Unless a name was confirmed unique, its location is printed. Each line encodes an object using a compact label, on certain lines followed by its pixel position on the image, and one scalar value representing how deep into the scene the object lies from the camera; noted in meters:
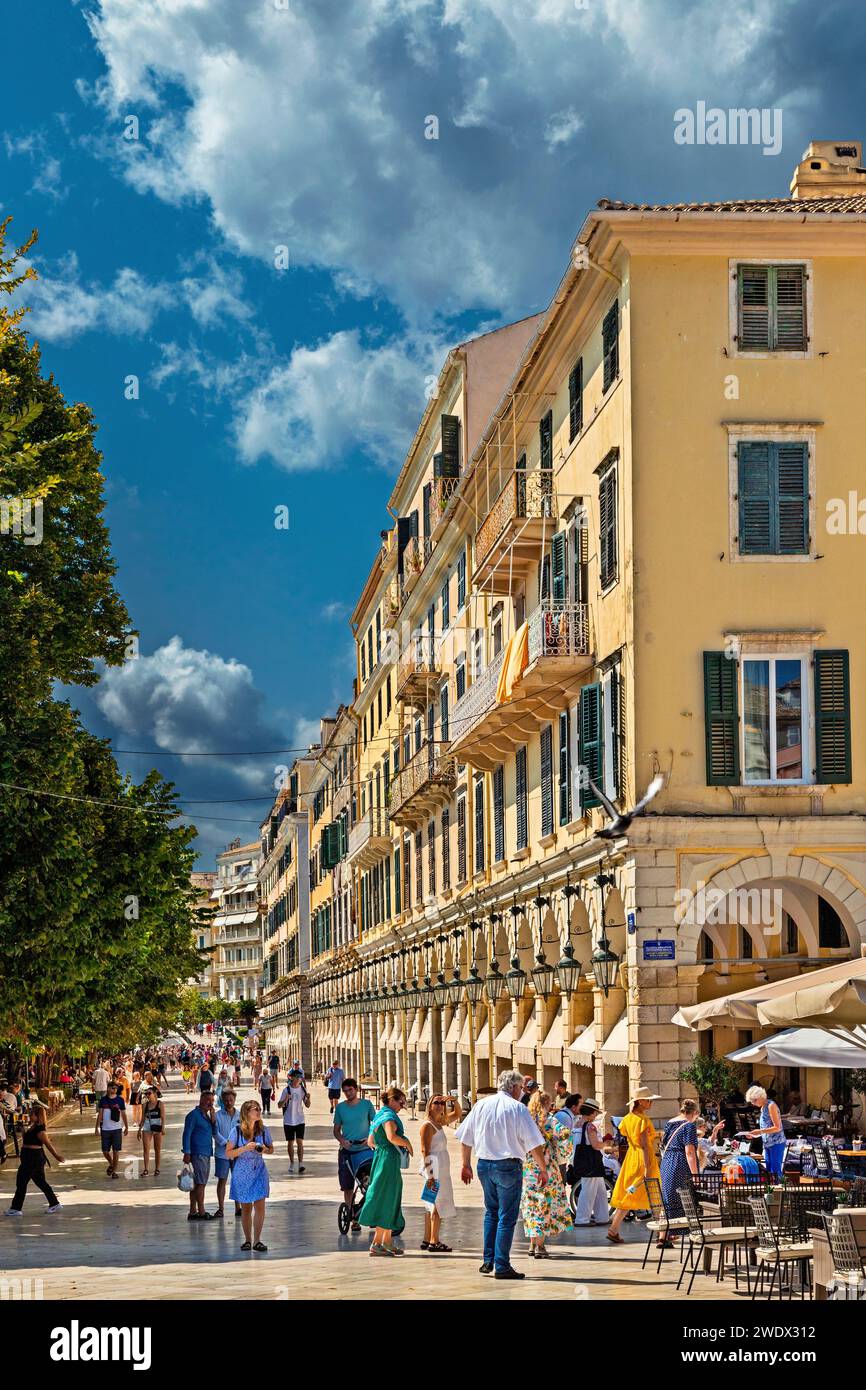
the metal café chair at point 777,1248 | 14.23
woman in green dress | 17.92
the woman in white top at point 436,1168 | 18.08
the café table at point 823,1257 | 12.93
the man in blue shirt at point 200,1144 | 22.27
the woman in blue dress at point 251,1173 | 18.31
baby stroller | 20.59
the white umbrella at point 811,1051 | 18.94
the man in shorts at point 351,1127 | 20.72
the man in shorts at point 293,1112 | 32.19
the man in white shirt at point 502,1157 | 15.57
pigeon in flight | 24.44
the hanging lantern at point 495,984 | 36.66
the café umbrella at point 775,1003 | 15.08
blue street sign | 25.58
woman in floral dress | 17.86
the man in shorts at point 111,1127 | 32.84
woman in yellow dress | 18.98
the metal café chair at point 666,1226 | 16.33
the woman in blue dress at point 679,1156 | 17.50
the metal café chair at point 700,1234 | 15.43
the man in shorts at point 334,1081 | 41.06
